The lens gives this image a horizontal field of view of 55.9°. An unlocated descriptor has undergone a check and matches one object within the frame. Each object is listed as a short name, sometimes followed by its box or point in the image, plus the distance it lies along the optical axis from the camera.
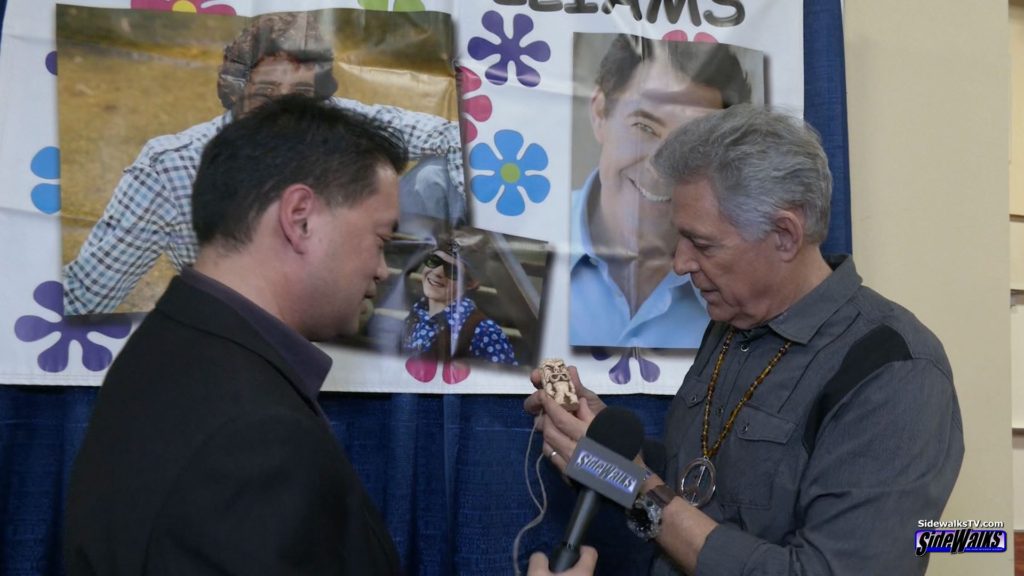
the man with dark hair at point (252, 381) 0.82
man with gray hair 1.19
